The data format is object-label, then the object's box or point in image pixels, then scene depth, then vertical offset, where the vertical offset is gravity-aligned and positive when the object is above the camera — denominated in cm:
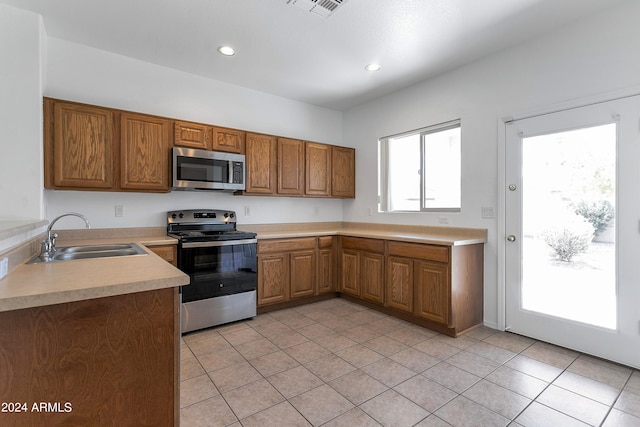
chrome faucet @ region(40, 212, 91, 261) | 182 -21
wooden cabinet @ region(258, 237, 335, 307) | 350 -67
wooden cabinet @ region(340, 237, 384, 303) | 355 -68
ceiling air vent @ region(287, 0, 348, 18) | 230 +155
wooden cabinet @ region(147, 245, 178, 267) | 286 -36
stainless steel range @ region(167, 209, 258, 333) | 295 -57
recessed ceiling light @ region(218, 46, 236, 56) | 297 +157
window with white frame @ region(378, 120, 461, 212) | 354 +52
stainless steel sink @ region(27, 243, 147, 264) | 200 -26
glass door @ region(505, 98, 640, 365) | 231 -13
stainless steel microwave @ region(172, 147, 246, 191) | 313 +45
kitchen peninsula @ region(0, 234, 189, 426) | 103 -48
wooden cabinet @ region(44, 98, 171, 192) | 261 +58
